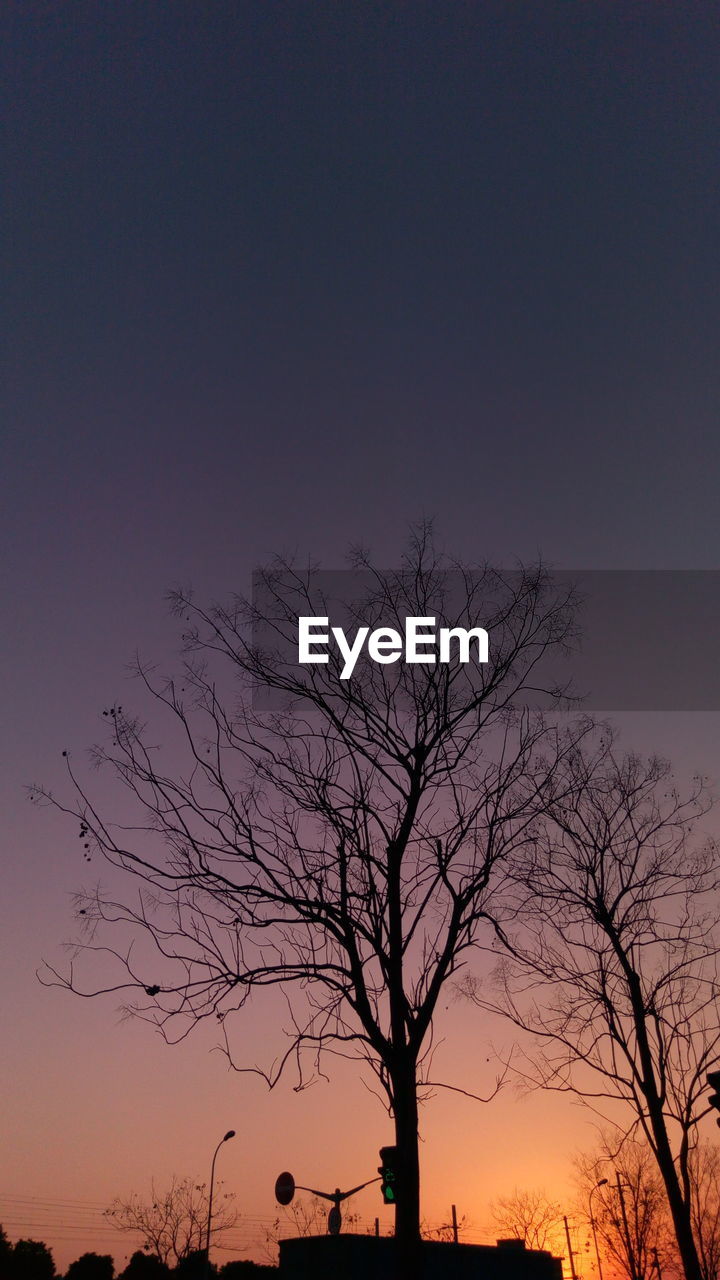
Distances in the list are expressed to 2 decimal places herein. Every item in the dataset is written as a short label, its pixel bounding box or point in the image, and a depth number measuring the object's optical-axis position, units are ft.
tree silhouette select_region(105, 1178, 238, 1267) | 199.21
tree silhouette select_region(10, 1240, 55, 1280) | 176.24
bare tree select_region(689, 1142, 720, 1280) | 155.09
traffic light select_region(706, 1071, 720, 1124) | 35.68
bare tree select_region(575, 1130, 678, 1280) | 161.48
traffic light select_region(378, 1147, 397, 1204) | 28.35
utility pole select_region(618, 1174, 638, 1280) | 160.86
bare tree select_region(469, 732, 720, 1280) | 50.65
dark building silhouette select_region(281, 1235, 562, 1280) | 89.81
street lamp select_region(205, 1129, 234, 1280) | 121.06
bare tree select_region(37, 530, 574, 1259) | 29.30
